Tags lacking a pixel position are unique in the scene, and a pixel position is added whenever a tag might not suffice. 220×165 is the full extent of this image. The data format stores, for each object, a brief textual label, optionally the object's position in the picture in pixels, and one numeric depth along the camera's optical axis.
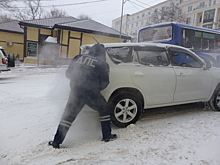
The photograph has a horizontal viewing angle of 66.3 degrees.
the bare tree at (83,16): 43.45
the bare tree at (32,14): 34.96
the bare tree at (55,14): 38.94
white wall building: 30.28
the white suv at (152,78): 2.99
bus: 7.49
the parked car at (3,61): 8.82
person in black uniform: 2.53
